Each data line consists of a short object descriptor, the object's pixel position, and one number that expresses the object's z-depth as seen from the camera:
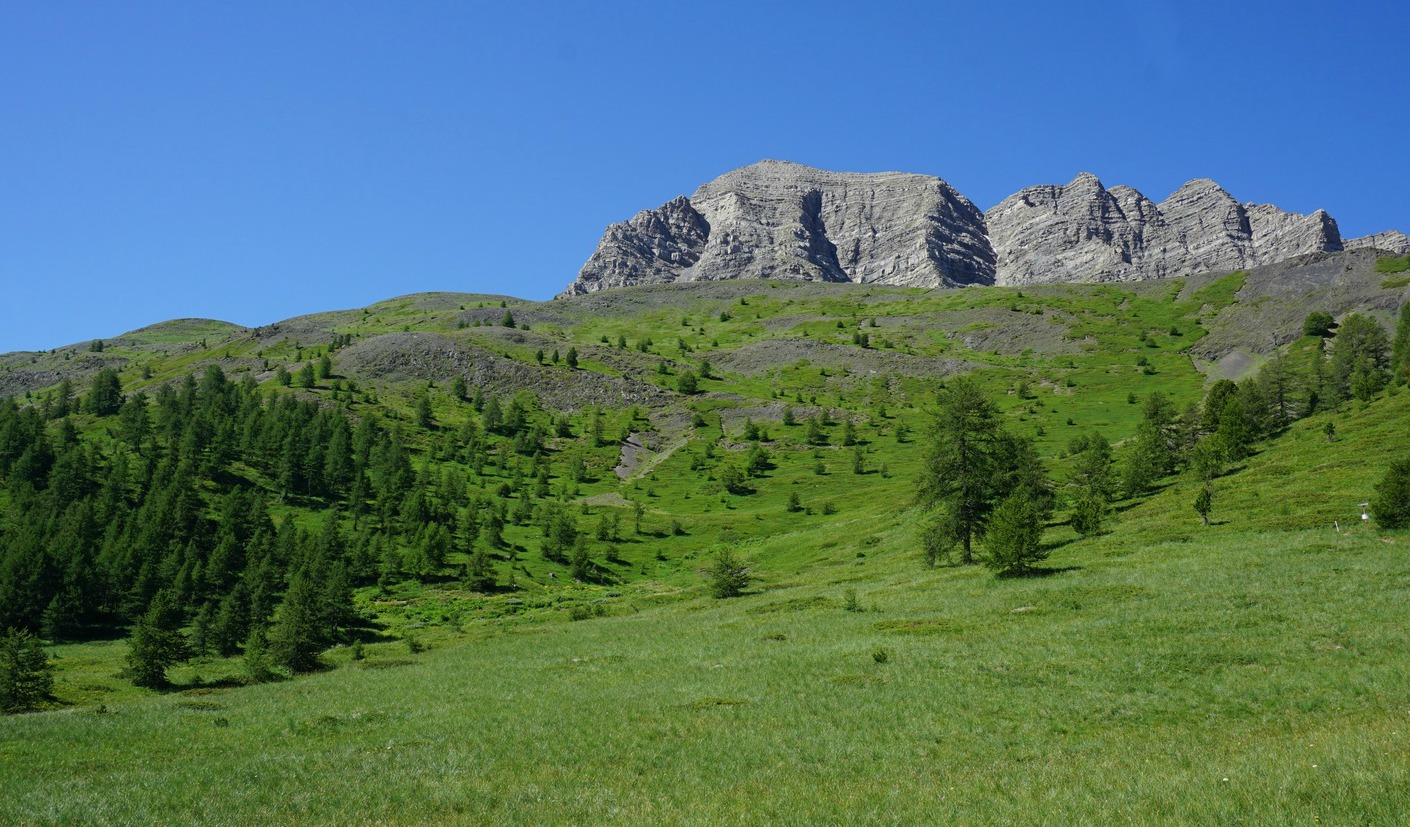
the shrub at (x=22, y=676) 47.69
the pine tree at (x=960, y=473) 67.31
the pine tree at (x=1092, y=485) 66.50
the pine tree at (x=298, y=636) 59.34
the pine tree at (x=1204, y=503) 60.33
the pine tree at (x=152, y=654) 56.09
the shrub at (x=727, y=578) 77.94
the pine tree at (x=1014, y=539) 53.34
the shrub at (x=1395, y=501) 48.66
